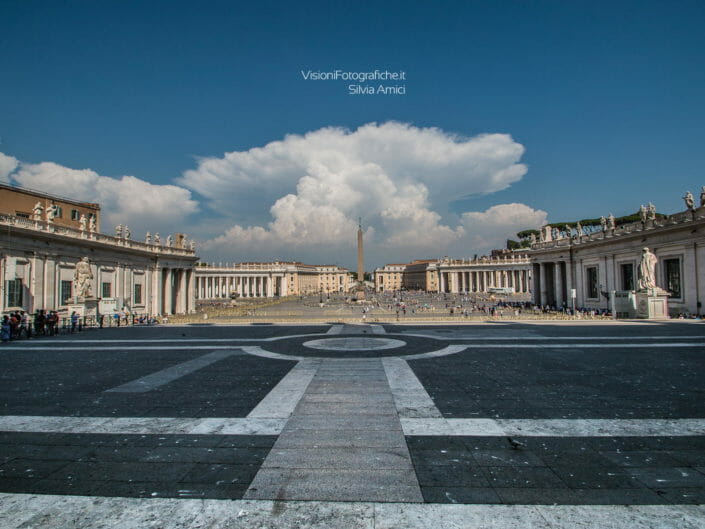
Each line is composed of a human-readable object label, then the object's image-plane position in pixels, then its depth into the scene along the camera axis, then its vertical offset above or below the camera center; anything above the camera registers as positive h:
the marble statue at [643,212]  41.31 +7.59
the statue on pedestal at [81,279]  29.62 +0.73
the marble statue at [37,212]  32.75 +6.41
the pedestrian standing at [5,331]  20.53 -2.15
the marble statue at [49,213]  34.01 +6.55
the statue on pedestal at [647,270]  32.31 +1.02
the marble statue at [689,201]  34.34 +7.08
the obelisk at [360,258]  83.25 +5.90
